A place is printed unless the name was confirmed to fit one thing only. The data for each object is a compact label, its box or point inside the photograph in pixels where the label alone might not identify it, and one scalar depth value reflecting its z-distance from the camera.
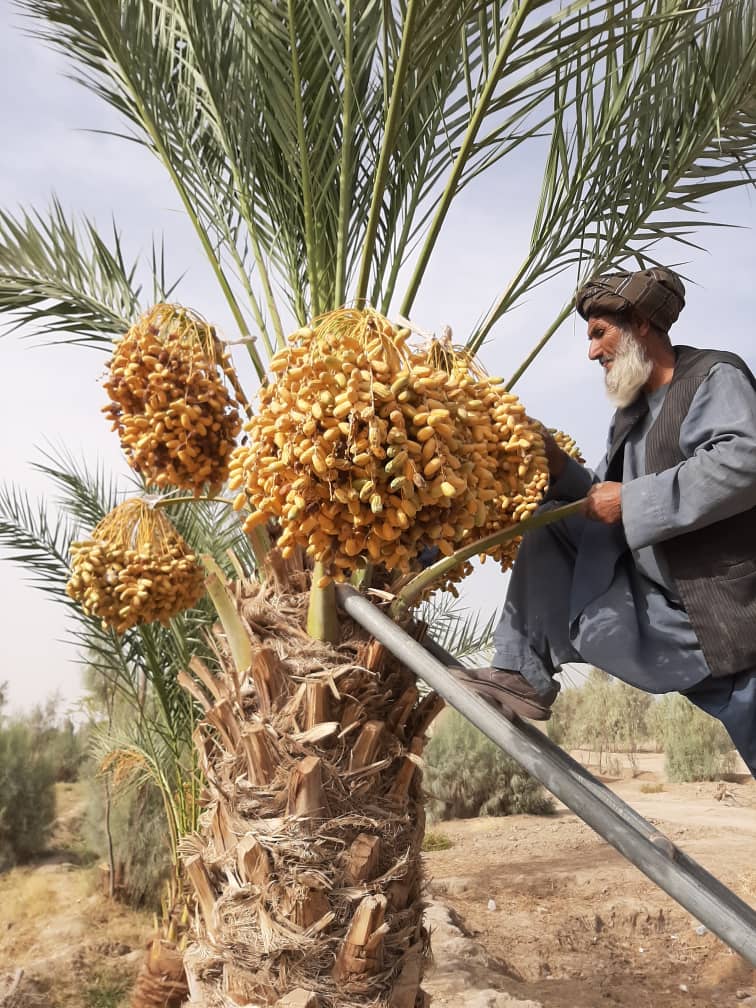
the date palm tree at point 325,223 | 2.34
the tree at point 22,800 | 9.53
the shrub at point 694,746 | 12.80
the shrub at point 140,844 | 8.53
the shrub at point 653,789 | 12.21
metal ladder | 1.82
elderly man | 2.26
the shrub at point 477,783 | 11.17
